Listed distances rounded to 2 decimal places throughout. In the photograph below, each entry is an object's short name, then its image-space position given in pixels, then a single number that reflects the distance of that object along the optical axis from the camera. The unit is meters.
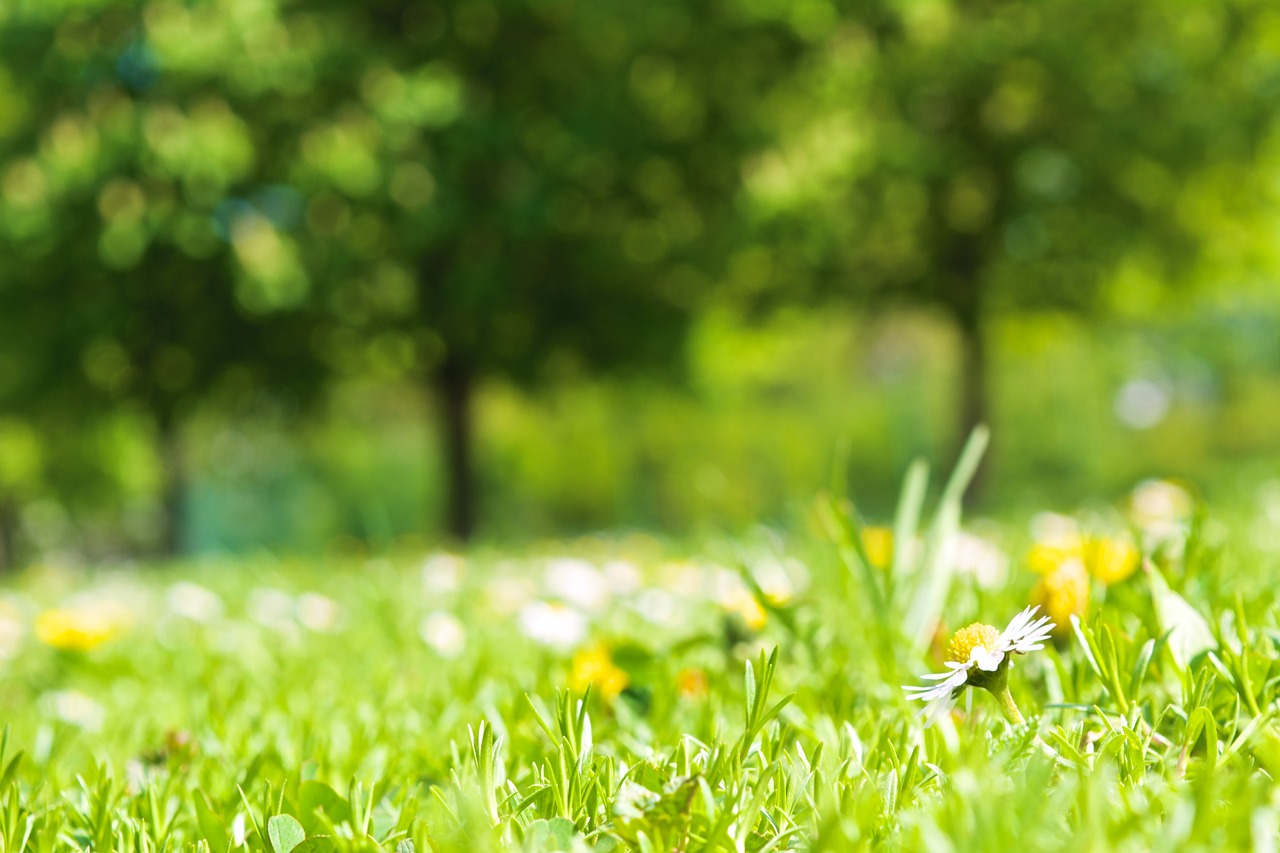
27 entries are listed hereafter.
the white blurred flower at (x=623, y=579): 2.97
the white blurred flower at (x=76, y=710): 1.68
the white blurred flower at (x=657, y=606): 2.30
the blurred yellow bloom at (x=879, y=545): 1.97
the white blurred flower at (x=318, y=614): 2.69
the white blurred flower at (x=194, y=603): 3.18
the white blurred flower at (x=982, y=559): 2.09
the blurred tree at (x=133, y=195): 8.53
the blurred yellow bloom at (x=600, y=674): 1.28
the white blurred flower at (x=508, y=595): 2.66
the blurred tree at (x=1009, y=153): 9.06
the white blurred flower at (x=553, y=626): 1.76
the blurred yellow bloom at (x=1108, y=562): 1.41
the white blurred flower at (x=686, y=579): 2.76
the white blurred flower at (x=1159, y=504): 2.84
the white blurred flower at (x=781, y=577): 2.16
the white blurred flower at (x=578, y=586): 2.58
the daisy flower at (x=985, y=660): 0.75
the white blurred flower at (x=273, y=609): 2.87
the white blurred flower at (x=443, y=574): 3.22
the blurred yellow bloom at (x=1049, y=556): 1.46
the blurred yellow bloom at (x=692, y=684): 1.36
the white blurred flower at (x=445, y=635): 2.04
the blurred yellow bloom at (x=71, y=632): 2.21
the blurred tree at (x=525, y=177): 9.20
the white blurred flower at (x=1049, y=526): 3.03
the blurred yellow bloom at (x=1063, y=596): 1.18
